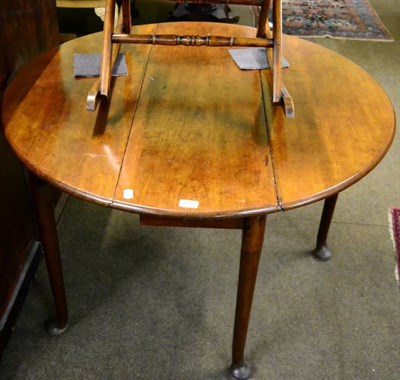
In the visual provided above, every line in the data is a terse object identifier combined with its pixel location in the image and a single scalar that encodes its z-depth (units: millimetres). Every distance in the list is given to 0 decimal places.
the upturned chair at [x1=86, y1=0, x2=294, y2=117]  980
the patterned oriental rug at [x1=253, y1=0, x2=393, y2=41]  2965
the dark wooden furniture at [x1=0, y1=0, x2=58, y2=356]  1092
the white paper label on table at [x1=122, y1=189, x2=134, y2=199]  756
